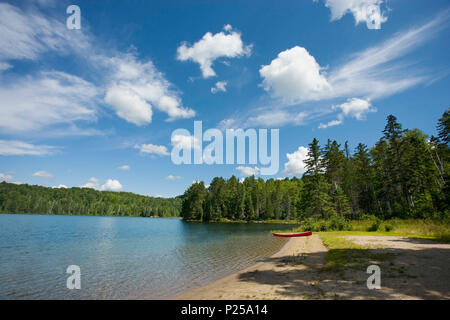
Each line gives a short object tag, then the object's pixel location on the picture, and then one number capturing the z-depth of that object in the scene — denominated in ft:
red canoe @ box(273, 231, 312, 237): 102.81
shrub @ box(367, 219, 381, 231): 95.50
